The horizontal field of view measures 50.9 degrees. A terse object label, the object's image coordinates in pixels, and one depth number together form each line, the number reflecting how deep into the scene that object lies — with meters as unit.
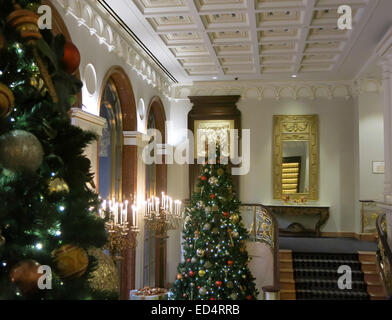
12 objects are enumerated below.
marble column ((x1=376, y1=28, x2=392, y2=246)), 7.72
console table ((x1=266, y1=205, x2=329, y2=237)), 11.12
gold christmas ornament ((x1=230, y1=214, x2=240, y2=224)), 6.31
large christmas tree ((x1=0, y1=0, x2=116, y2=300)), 1.43
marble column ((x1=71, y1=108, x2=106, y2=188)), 5.07
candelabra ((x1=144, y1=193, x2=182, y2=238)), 7.75
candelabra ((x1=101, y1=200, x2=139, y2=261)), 5.56
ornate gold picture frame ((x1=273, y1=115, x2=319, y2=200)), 11.50
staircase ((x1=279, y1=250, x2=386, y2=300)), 8.19
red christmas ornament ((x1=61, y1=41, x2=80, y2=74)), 1.87
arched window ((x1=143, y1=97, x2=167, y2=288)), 9.80
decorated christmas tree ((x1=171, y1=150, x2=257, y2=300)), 5.99
